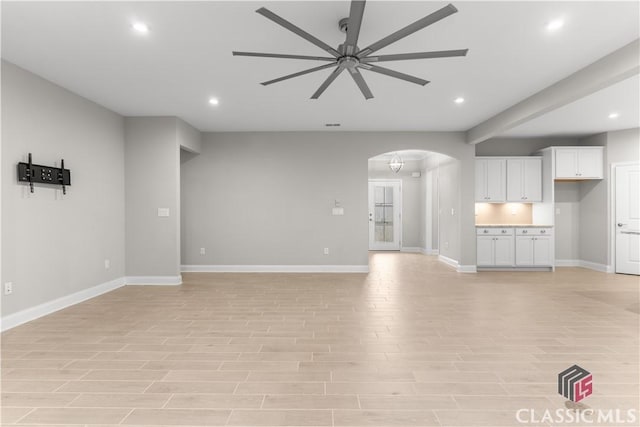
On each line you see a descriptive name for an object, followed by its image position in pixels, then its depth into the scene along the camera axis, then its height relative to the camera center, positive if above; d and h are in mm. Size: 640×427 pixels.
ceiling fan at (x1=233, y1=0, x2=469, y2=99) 2053 +1207
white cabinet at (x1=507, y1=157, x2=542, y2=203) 6945 +640
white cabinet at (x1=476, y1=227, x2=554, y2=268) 6719 -756
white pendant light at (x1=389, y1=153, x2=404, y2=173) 8655 +1231
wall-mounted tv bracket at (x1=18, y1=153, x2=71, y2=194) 3600 +443
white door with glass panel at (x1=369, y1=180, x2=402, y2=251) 10078 -137
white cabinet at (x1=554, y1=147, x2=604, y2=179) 6719 +938
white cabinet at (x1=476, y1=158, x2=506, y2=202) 6926 +622
